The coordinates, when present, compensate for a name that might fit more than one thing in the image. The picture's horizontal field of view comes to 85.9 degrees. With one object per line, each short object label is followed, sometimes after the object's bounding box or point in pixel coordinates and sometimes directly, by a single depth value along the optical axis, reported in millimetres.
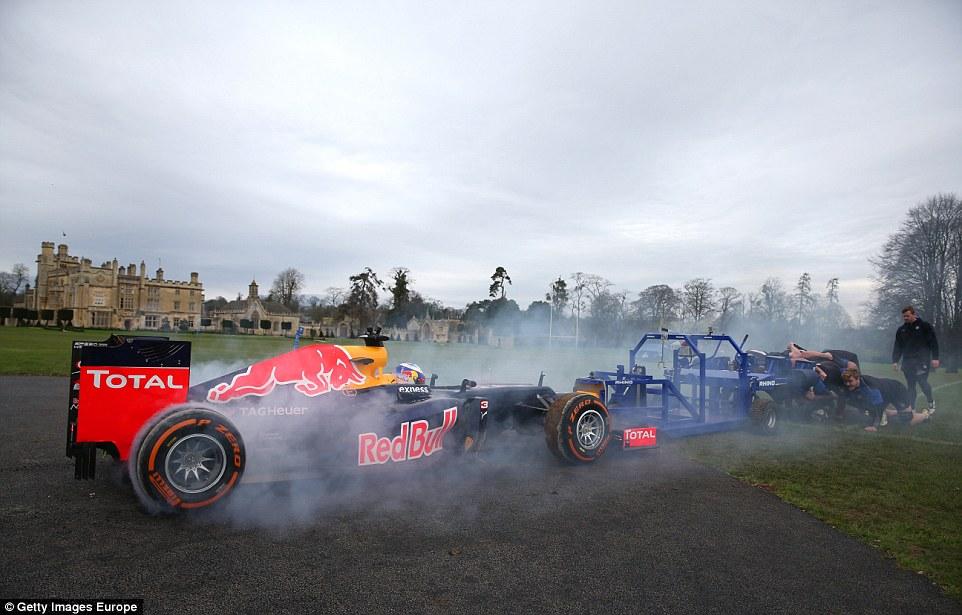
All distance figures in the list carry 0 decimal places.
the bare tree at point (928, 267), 36719
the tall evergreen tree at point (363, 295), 66938
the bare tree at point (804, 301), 54531
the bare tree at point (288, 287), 91062
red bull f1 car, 4227
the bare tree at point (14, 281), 93125
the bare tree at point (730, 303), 45919
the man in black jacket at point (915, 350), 9664
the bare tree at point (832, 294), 56325
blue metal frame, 8055
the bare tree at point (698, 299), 39969
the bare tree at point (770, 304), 49719
